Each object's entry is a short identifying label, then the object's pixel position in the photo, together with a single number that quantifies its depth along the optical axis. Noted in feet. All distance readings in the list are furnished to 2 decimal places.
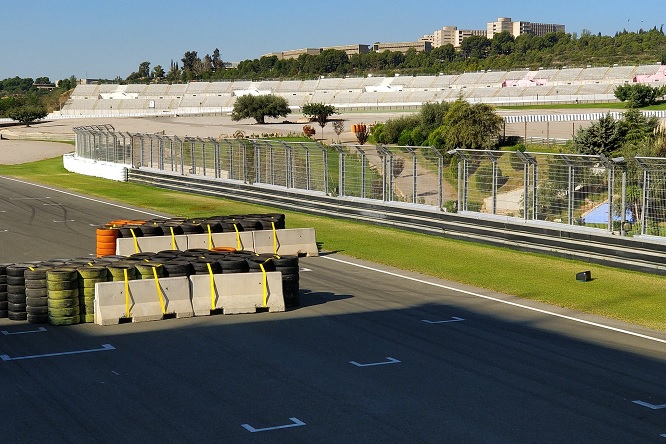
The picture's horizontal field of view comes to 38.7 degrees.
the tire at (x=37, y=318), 46.09
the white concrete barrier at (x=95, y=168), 149.38
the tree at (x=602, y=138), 142.31
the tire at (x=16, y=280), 46.68
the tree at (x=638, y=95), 284.82
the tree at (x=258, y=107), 329.31
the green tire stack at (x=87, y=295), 46.14
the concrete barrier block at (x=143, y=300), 45.37
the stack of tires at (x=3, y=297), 47.11
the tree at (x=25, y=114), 367.66
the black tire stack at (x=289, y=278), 49.60
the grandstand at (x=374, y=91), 388.98
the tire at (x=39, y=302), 46.01
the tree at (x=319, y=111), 285.43
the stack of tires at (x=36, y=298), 45.98
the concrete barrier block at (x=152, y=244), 62.34
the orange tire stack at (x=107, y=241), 64.18
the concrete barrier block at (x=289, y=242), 67.26
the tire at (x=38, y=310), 46.01
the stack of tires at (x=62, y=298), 45.42
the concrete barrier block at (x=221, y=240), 64.54
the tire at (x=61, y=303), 45.42
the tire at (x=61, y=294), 45.42
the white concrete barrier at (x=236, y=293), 47.47
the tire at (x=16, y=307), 46.62
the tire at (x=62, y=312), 45.42
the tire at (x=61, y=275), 45.57
